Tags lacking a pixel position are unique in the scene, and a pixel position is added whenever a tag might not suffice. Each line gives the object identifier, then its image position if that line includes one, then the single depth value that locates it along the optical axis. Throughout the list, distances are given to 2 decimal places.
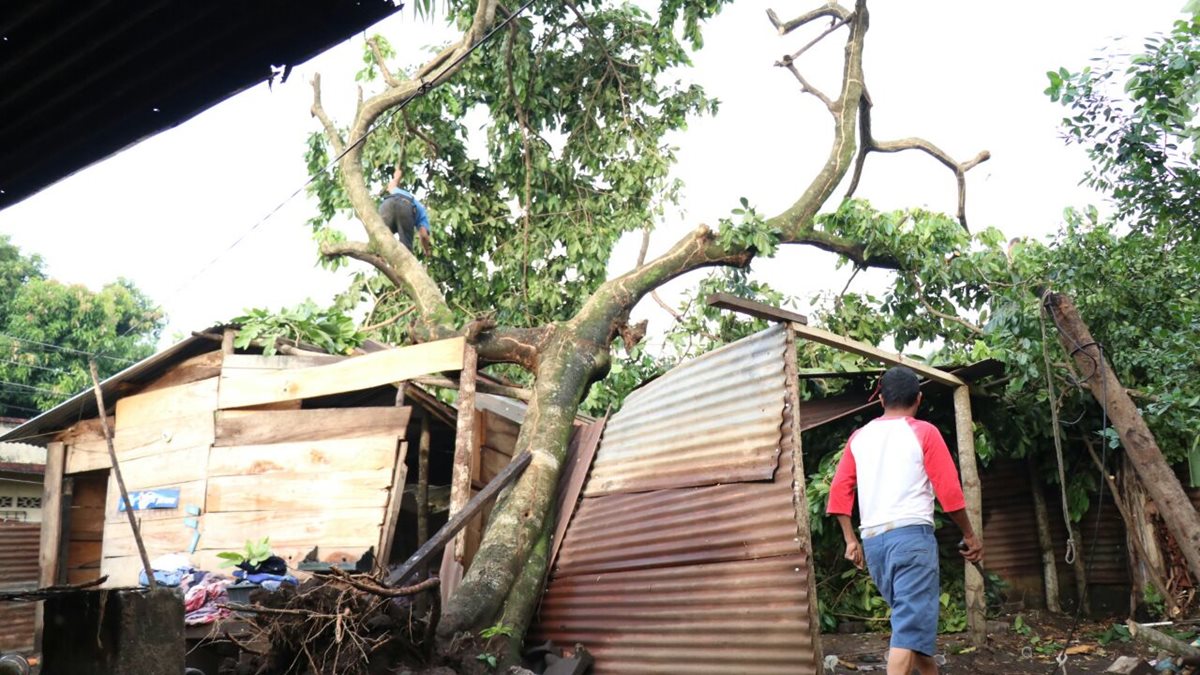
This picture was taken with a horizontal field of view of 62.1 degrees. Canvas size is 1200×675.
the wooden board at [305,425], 8.72
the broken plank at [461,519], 6.94
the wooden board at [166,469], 9.20
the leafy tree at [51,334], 25.50
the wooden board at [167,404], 9.34
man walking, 4.63
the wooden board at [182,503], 9.06
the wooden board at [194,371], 9.53
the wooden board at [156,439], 9.30
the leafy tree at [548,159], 10.91
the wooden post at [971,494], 8.41
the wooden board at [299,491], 8.50
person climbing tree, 11.66
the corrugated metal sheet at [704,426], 6.81
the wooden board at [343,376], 8.51
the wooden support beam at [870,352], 7.35
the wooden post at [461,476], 7.96
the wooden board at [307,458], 8.56
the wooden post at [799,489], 5.84
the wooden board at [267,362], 9.27
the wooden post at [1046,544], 10.34
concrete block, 4.68
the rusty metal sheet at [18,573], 14.07
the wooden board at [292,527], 8.40
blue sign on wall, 9.20
